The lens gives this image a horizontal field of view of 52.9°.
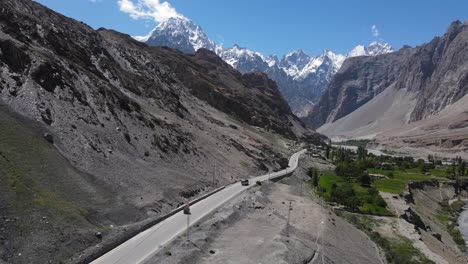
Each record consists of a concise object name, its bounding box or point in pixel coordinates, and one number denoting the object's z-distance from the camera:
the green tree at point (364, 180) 106.43
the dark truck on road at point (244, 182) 68.31
